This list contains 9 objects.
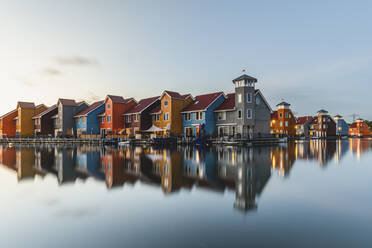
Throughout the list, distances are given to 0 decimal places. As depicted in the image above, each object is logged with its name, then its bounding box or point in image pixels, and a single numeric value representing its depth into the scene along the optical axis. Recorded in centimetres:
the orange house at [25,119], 7612
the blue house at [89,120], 6588
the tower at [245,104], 4809
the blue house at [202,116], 5125
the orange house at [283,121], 8462
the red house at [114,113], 6166
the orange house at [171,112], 5394
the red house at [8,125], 7869
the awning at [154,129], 5067
